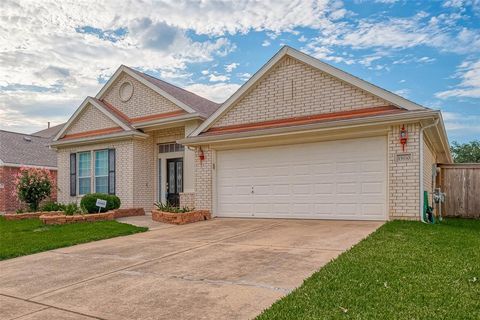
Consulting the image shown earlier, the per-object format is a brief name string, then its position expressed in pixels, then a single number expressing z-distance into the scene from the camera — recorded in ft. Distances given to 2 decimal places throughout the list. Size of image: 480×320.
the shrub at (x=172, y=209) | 38.35
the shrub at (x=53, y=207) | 48.95
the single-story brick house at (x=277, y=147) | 31.22
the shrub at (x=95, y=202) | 42.16
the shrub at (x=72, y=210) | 40.40
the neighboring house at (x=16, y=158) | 62.59
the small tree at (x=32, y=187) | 51.21
